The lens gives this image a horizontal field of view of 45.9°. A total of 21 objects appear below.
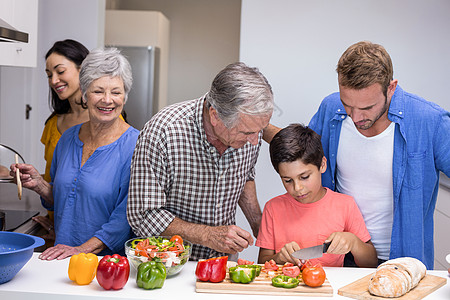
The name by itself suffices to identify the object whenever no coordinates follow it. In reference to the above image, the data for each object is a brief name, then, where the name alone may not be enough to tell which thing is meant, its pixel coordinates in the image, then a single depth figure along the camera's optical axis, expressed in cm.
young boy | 195
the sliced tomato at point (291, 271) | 162
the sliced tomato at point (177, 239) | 168
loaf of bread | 152
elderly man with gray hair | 169
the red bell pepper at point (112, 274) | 147
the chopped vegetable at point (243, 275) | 155
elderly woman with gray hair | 213
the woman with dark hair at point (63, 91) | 278
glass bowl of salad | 158
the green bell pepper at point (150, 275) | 150
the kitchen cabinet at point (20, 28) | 235
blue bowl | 149
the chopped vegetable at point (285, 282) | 154
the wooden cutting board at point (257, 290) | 152
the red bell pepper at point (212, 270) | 155
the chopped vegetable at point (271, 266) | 168
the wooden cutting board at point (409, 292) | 153
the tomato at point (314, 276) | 153
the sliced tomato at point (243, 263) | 167
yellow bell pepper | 153
